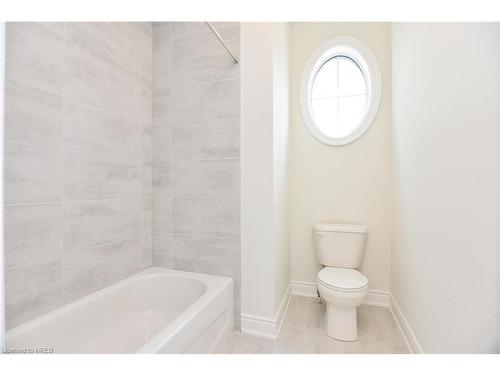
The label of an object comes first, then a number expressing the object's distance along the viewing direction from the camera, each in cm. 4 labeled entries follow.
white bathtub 103
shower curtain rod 144
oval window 200
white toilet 149
